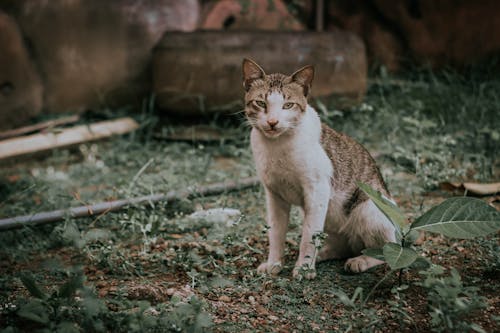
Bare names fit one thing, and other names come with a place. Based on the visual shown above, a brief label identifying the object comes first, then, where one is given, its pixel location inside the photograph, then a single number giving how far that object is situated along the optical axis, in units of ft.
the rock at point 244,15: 20.63
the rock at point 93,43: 18.89
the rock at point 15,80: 18.11
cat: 9.36
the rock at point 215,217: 11.32
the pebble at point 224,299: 8.58
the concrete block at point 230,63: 17.51
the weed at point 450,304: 6.98
